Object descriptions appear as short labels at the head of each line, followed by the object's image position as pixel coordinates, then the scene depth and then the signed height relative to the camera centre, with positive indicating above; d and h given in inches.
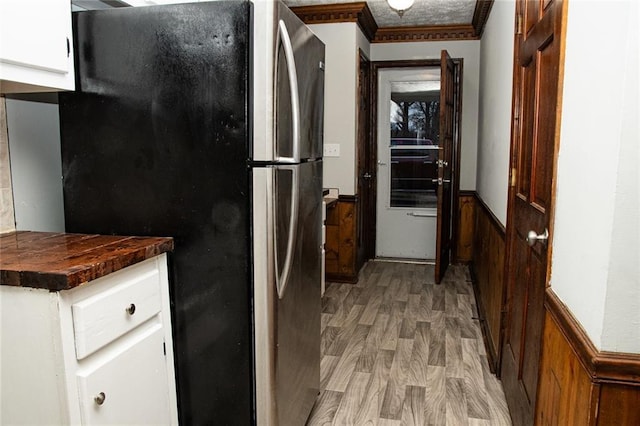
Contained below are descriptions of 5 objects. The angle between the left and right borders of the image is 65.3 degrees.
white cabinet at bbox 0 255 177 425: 49.4 -21.4
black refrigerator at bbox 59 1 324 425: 62.6 -2.4
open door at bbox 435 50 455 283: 169.3 -6.7
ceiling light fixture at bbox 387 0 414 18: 135.7 +38.7
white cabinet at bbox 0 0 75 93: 54.9 +11.8
